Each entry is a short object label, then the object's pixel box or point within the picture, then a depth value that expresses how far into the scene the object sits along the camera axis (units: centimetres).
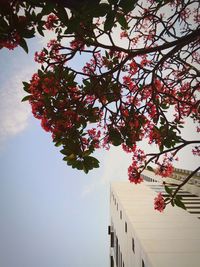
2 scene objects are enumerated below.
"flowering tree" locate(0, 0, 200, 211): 456
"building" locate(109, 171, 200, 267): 1009
